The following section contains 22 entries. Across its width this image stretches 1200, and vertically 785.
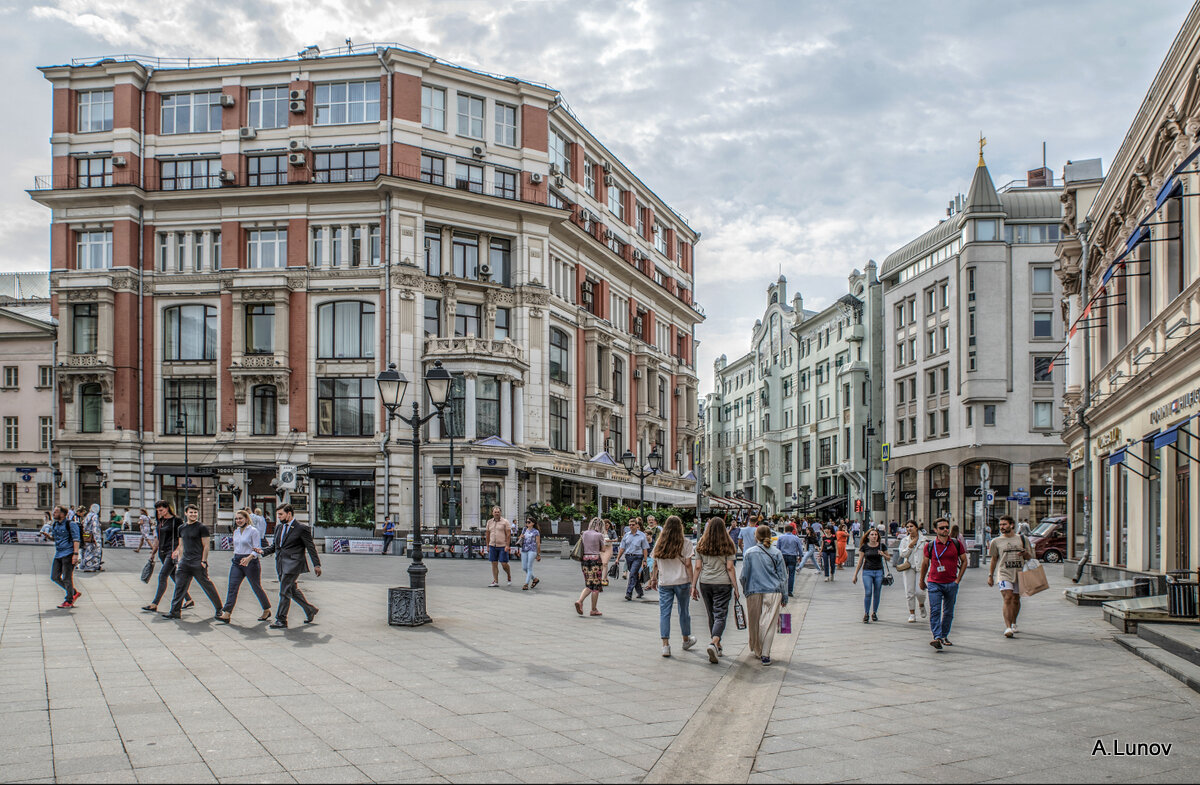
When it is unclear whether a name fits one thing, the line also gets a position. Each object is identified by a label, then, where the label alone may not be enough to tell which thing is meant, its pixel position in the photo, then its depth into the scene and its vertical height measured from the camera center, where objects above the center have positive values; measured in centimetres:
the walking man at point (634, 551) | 1947 -234
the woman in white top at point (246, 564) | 1430 -190
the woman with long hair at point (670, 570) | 1201 -167
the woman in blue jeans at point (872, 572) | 1645 -232
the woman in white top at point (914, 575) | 1647 -241
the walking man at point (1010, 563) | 1414 -187
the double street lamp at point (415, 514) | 1435 -126
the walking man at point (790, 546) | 2006 -230
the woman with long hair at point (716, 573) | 1164 -166
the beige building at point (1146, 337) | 1641 +193
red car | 3906 -427
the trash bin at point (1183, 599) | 1345 -226
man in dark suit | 1389 -177
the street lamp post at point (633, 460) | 3284 -99
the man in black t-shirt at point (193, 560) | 1421 -185
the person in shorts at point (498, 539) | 2162 -232
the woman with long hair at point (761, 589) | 1165 -185
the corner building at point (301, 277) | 4619 +728
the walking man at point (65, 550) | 1598 -191
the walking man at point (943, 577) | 1270 -184
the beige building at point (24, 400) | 5444 +175
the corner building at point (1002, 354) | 5678 +451
